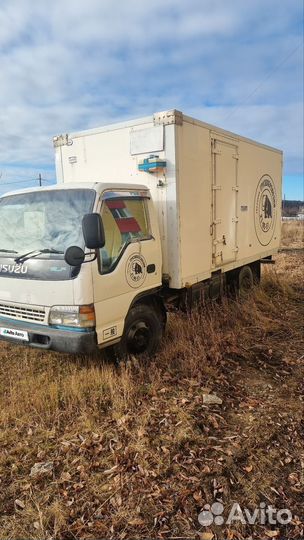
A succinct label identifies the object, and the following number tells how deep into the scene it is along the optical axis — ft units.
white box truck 12.84
